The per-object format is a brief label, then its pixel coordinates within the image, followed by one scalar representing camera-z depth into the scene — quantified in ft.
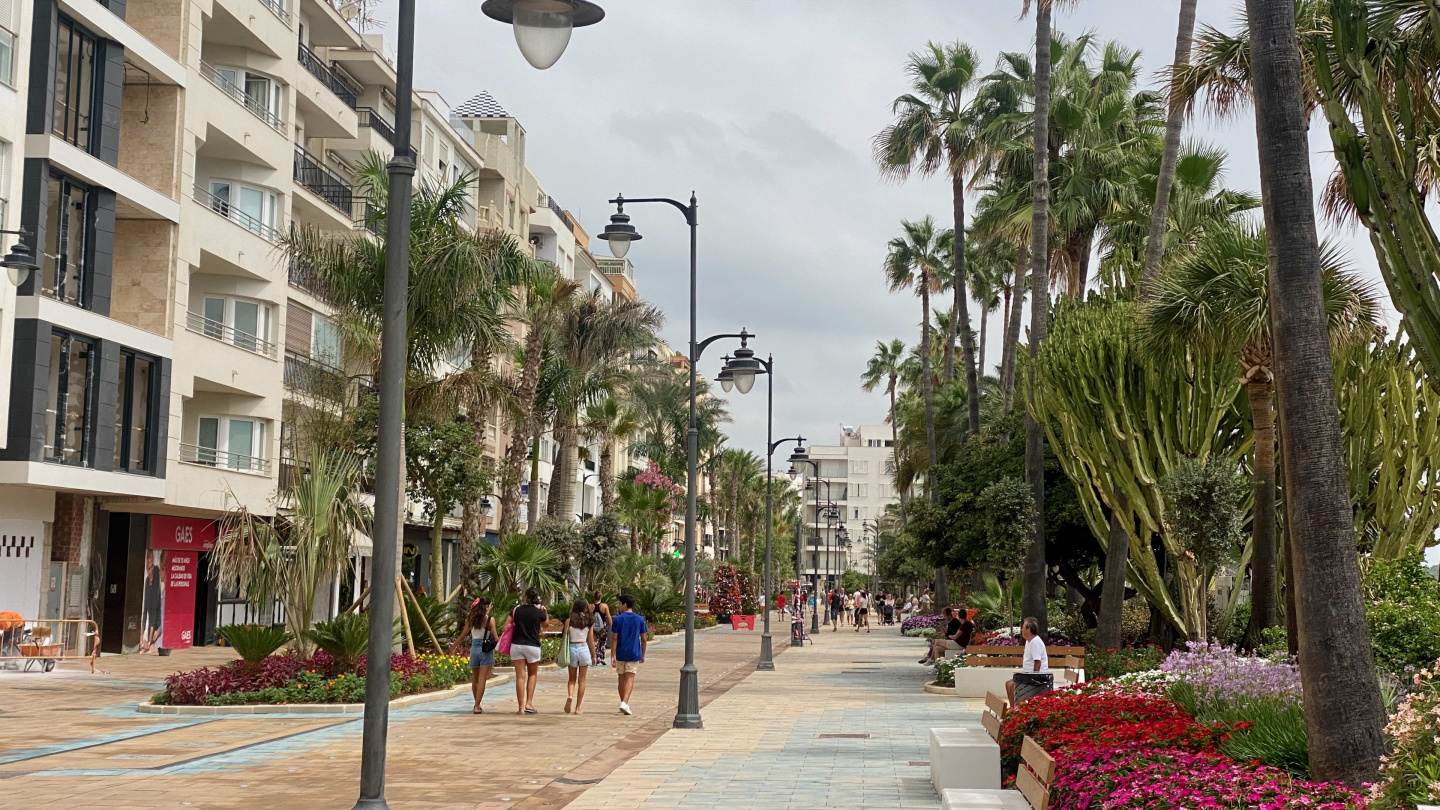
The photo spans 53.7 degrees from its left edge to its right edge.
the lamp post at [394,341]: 28.50
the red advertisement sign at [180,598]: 123.24
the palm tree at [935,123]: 128.98
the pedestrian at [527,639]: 66.85
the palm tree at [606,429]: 181.68
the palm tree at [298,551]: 70.95
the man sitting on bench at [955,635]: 94.22
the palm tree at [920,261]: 186.29
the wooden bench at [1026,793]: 29.71
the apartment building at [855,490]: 595.88
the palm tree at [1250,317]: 62.90
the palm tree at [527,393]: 117.50
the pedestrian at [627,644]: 68.03
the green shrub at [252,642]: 68.44
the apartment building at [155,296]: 93.45
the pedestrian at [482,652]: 67.87
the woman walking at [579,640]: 68.33
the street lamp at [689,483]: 62.49
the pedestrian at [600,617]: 82.79
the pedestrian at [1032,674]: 53.57
